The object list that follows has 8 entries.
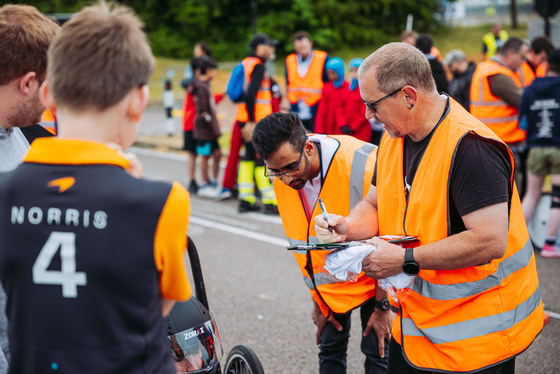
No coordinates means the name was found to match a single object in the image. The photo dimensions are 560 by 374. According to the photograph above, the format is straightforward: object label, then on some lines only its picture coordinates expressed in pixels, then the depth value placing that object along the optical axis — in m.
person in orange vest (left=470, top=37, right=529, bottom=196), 6.50
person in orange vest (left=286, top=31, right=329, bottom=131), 8.77
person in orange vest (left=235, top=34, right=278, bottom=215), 7.88
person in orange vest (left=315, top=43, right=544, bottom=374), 2.13
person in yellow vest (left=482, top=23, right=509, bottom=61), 17.05
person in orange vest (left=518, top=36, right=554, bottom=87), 7.74
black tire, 3.04
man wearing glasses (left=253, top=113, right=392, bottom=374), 3.03
